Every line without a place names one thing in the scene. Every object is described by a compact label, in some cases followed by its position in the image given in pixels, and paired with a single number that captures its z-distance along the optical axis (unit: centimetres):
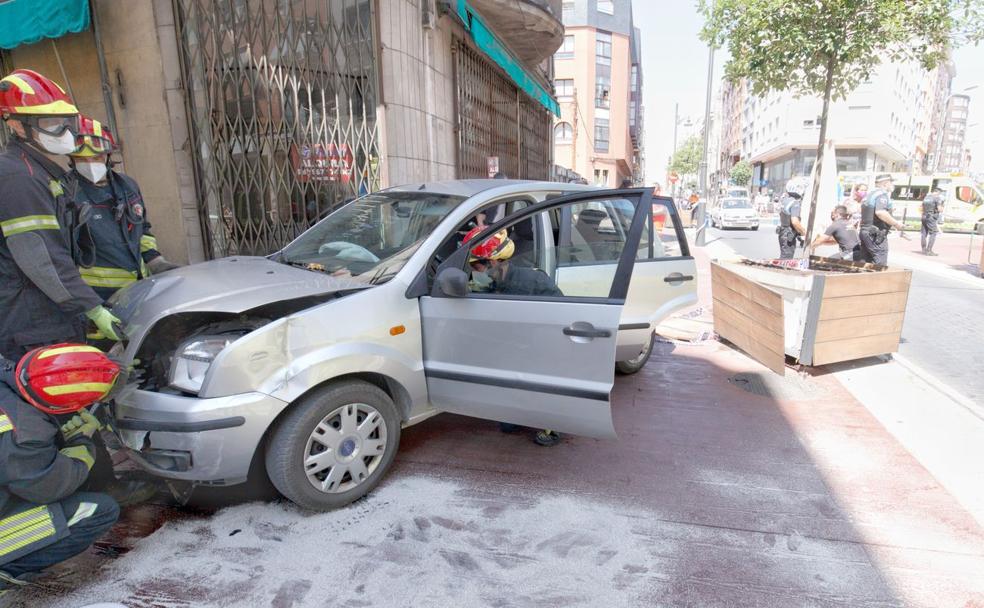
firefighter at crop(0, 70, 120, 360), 257
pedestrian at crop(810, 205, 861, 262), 746
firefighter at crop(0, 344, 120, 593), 207
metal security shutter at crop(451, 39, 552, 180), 953
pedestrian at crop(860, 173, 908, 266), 764
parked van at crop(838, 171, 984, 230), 1700
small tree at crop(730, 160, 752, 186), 6159
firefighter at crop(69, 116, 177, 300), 316
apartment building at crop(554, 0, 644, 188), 4612
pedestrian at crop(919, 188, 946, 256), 1327
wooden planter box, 458
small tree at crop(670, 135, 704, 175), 7338
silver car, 249
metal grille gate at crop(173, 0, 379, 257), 649
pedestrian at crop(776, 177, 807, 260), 974
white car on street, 2272
